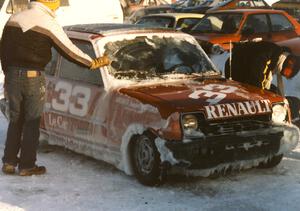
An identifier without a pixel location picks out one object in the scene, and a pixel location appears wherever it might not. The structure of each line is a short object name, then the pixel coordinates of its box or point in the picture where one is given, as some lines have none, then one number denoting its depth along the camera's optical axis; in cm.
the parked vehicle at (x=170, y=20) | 1623
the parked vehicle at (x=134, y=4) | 3077
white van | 1716
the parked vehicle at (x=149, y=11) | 2419
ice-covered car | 567
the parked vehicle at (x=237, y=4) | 2244
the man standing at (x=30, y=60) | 604
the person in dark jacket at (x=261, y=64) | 747
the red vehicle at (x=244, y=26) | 1338
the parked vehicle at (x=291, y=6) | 2414
